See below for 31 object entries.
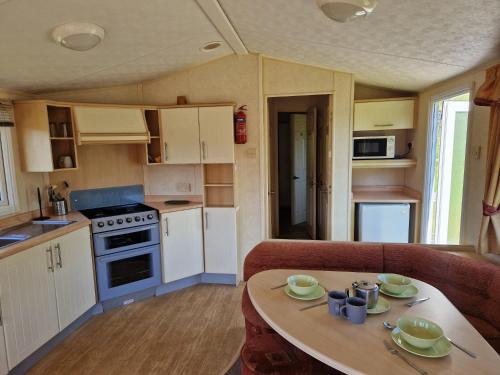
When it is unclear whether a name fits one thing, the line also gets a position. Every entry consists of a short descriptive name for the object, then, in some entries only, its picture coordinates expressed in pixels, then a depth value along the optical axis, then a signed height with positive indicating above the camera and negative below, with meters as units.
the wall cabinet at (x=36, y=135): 2.70 +0.21
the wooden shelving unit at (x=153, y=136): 3.43 +0.22
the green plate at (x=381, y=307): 1.38 -0.72
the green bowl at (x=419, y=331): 1.11 -0.70
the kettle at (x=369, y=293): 1.39 -0.64
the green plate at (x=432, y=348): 1.10 -0.72
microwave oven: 3.68 +0.07
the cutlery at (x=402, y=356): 1.03 -0.73
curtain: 1.89 -0.11
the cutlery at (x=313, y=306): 1.43 -0.72
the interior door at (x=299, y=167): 5.12 -0.23
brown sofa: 1.61 -0.81
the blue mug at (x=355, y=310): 1.29 -0.67
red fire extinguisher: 3.33 +0.32
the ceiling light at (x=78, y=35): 1.84 +0.77
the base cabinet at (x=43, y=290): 2.00 -0.99
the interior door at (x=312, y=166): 4.26 -0.18
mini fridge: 3.55 -0.82
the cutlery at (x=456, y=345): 1.10 -0.73
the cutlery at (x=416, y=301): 1.45 -0.72
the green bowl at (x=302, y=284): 1.53 -0.68
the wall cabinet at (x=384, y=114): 3.61 +0.46
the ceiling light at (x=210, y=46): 2.80 +1.04
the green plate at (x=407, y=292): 1.53 -0.71
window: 2.66 -0.14
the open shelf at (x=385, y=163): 3.65 -0.13
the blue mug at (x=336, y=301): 1.36 -0.66
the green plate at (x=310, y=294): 1.51 -0.71
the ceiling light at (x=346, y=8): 1.48 +0.72
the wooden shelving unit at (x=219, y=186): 3.53 -0.35
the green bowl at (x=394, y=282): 1.54 -0.69
